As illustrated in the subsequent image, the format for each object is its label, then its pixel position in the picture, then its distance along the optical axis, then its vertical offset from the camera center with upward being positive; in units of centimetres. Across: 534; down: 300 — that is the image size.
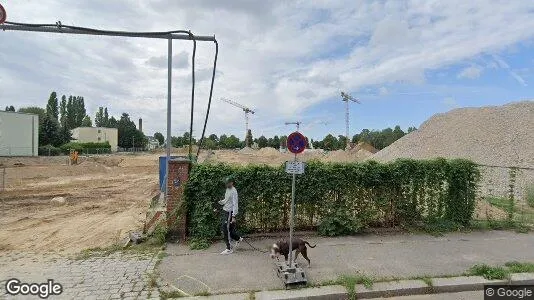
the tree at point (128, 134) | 10238 +394
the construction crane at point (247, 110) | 12850 +1464
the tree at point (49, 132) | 6488 +273
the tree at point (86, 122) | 10256 +748
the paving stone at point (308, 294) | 509 -221
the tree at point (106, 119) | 11202 +934
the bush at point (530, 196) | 1309 -172
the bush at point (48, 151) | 5653 -83
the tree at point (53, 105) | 8919 +1102
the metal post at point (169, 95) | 816 +128
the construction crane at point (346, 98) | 11112 +1723
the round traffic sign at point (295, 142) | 597 +13
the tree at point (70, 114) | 9702 +937
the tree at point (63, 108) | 9599 +1088
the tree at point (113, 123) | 10796 +778
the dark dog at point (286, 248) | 600 -176
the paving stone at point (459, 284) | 554 -219
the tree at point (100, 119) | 11284 +929
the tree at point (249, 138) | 10756 +339
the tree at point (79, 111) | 9982 +1072
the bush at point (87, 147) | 6198 -14
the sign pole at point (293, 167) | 559 -31
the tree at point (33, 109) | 8816 +973
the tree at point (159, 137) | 14475 +449
